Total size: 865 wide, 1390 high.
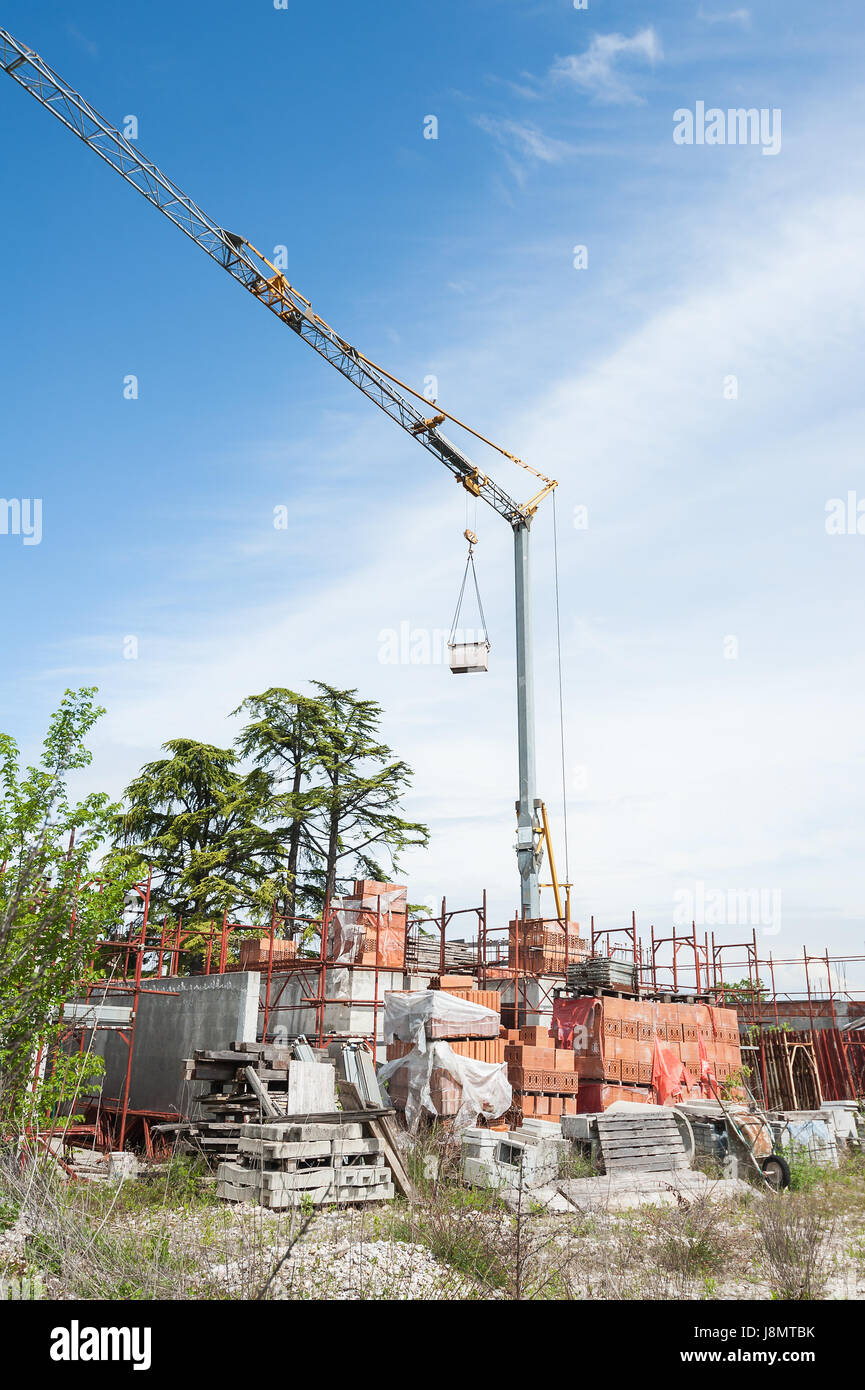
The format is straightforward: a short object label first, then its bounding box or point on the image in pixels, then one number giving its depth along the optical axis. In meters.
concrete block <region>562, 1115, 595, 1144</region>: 14.13
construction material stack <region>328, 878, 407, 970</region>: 20.00
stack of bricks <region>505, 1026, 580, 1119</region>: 16.97
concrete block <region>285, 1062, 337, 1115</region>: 13.19
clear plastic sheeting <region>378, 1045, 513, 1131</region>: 14.99
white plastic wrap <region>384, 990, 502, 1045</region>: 15.70
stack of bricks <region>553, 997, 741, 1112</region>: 18.30
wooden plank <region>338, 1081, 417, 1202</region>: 11.94
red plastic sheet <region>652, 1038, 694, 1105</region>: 19.47
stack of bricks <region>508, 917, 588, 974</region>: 20.98
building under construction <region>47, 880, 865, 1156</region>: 16.55
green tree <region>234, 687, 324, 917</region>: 31.44
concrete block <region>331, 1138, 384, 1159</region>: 11.29
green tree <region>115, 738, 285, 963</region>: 29.45
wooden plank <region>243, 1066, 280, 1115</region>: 12.53
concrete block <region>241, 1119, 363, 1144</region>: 11.66
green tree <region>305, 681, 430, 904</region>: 31.19
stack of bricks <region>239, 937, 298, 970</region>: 20.19
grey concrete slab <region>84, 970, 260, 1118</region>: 16.14
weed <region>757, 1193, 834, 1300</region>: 6.92
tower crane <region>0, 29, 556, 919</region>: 27.77
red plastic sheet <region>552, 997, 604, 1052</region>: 18.62
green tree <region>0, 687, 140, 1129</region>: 8.73
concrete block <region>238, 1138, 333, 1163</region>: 11.23
